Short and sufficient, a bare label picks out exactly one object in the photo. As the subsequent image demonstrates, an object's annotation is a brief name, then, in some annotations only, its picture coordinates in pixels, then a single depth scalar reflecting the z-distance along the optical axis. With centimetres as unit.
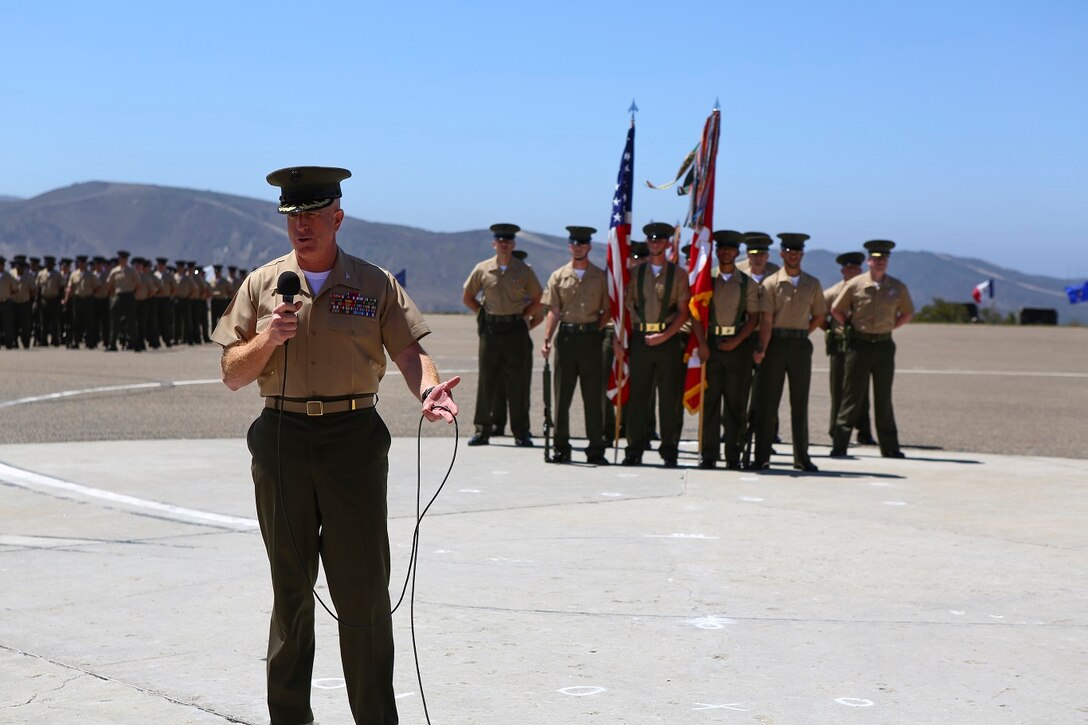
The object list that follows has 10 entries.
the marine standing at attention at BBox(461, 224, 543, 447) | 1410
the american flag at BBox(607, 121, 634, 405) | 1291
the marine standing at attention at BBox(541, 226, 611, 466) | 1299
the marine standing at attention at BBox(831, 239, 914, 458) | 1424
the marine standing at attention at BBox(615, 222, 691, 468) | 1270
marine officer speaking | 454
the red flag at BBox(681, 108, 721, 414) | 1274
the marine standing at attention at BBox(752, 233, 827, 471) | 1264
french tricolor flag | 6822
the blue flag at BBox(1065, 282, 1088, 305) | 5769
